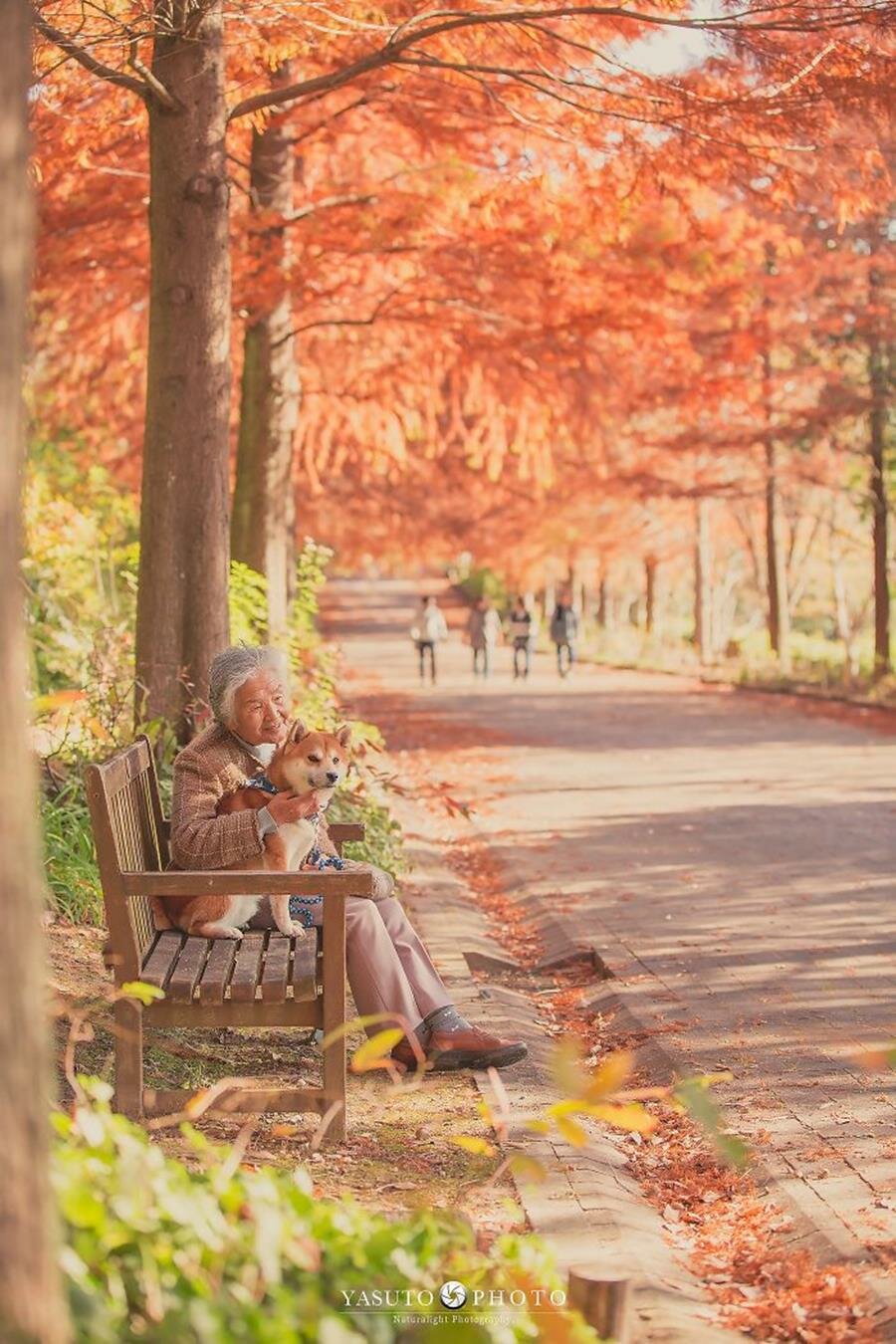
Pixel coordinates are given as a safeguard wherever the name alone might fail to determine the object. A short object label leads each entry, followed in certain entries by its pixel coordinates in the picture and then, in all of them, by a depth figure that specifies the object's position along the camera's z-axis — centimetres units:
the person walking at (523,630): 3419
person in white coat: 3281
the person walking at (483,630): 3409
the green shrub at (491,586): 7000
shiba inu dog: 612
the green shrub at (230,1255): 305
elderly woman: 622
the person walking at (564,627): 3550
